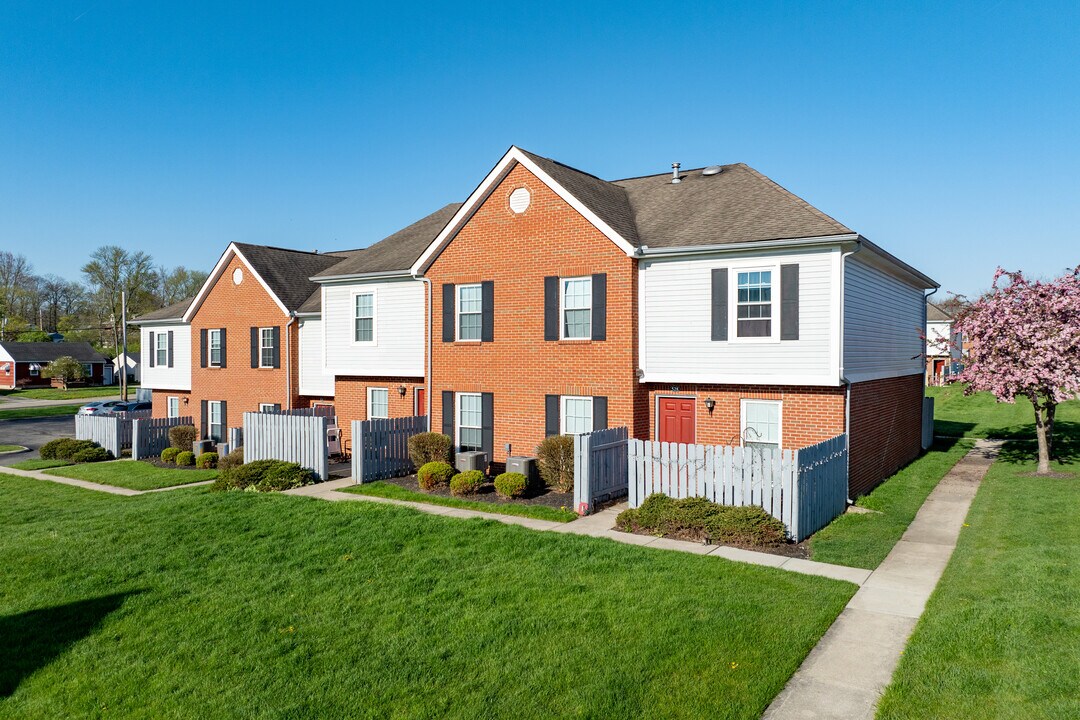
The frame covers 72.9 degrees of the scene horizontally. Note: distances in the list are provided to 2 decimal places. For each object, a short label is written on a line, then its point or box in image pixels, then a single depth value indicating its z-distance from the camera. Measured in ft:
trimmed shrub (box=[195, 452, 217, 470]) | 75.00
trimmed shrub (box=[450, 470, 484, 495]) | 55.42
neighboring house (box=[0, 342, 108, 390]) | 250.37
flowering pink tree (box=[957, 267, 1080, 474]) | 59.36
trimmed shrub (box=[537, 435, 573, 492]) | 55.83
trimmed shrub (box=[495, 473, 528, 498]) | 53.72
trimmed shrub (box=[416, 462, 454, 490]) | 58.59
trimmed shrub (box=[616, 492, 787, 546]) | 39.55
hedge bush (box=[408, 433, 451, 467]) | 64.64
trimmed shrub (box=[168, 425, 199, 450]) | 85.15
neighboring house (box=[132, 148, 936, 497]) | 51.85
